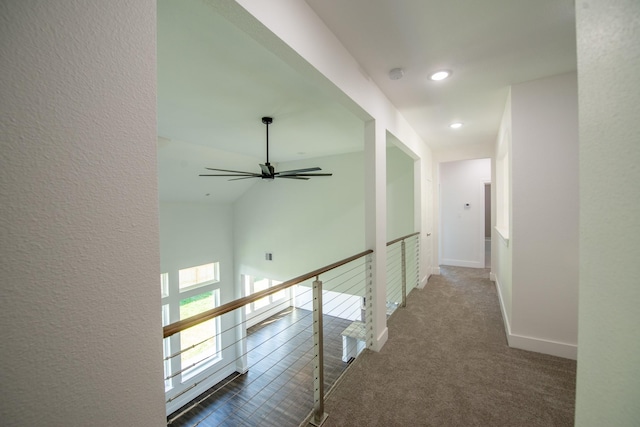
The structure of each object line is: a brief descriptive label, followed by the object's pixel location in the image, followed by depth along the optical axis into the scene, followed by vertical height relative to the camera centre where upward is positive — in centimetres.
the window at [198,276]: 597 -169
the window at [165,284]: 555 -165
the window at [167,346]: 521 -306
